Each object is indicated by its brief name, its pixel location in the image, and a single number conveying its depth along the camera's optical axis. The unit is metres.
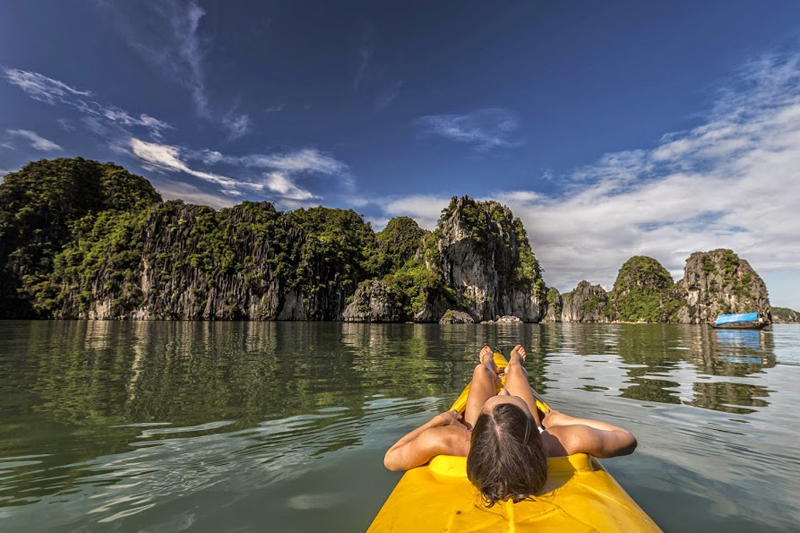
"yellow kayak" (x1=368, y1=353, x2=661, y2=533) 1.77
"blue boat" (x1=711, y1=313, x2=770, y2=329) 44.07
